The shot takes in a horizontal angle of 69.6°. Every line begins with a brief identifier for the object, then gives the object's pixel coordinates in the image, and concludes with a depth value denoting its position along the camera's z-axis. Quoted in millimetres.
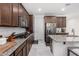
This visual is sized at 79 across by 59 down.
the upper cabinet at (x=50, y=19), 4080
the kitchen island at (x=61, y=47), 1867
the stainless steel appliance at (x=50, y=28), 3995
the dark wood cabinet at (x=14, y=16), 1632
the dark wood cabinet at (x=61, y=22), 4174
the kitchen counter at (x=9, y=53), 738
